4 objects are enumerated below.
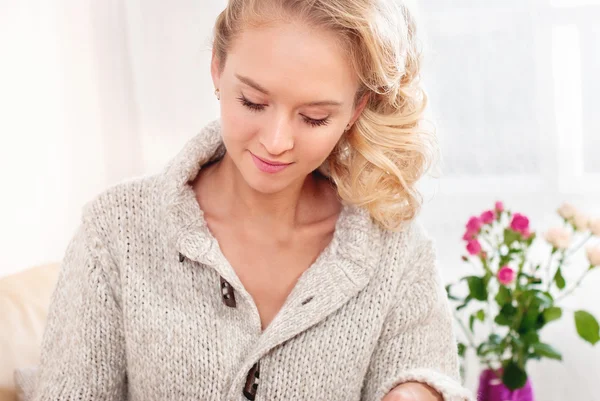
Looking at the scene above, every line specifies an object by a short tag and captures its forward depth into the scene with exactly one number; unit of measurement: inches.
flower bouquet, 75.6
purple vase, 79.1
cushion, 51.7
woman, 45.0
